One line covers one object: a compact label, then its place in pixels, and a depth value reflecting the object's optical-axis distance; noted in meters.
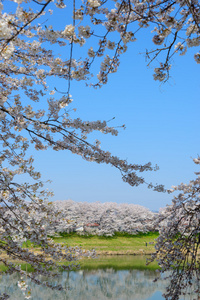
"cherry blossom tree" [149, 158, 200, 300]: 5.14
